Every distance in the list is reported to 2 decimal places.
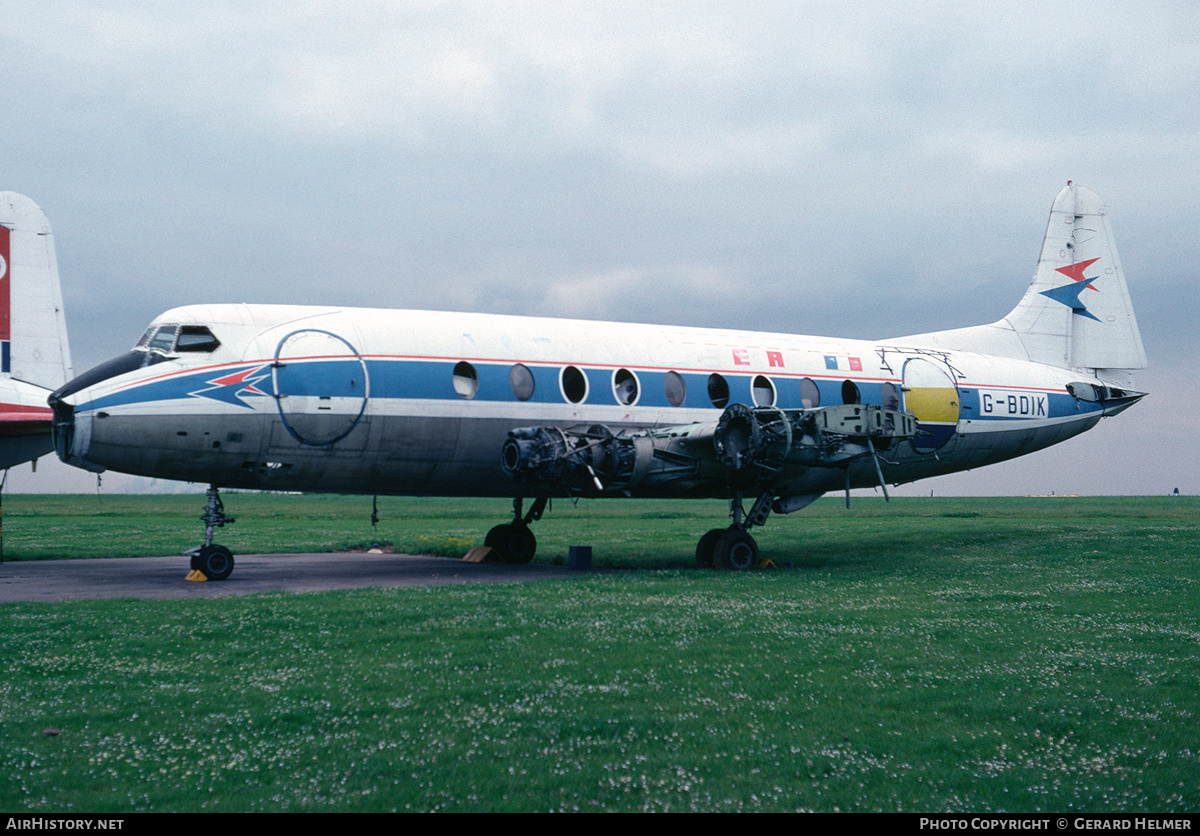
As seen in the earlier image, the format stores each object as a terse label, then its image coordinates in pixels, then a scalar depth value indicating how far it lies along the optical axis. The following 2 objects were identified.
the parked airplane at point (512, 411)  17.27
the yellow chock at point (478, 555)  23.32
